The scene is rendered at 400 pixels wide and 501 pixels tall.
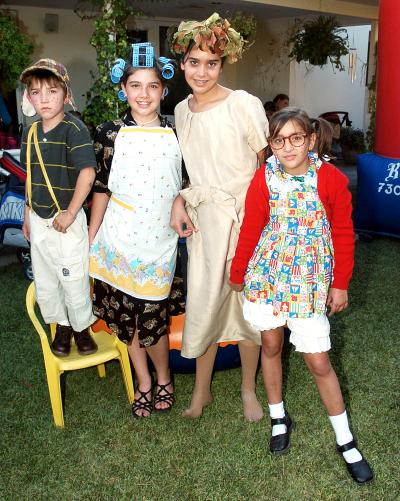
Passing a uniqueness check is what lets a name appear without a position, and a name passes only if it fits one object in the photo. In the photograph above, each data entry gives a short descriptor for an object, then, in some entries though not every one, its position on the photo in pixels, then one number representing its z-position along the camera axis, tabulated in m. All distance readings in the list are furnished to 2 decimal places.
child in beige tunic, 2.48
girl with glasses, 2.25
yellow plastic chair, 2.78
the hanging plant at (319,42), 9.90
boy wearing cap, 2.56
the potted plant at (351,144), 11.97
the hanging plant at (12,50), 6.88
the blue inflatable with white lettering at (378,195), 5.75
